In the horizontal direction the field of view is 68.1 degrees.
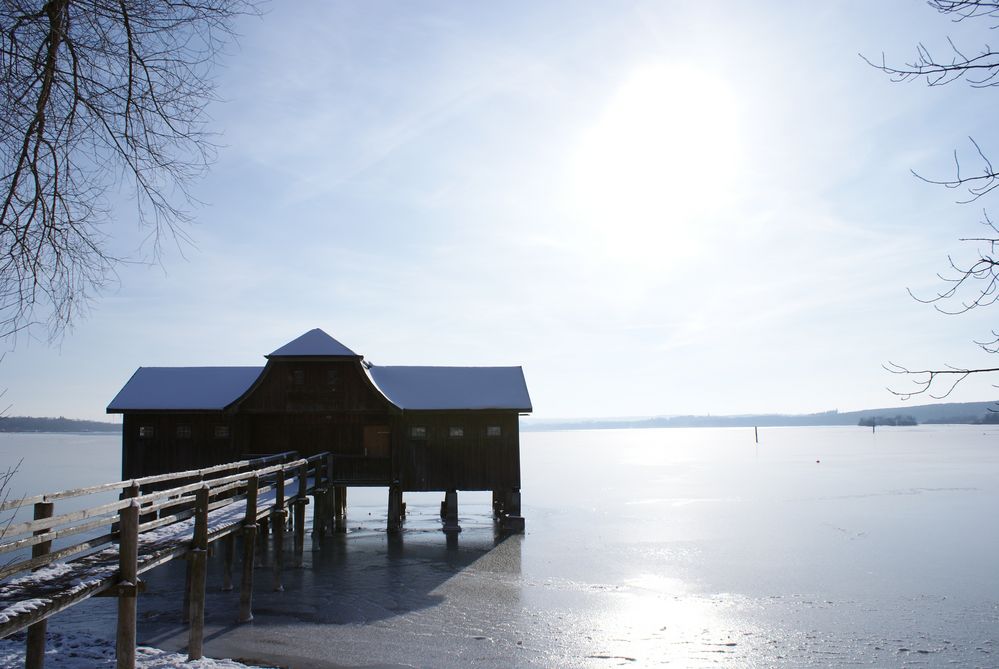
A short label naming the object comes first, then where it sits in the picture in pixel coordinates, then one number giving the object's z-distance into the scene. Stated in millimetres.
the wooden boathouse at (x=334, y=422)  25828
